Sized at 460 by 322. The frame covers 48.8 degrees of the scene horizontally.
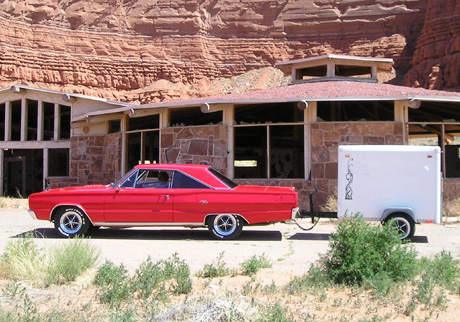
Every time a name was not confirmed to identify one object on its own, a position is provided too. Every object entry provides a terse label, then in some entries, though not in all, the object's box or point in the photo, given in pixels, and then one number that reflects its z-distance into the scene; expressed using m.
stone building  14.12
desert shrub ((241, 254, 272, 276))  6.76
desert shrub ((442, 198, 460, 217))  13.34
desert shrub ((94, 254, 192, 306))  5.57
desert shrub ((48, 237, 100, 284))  6.30
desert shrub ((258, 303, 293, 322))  4.70
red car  9.58
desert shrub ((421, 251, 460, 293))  6.11
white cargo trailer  9.52
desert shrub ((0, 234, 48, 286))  6.23
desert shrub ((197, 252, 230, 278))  6.66
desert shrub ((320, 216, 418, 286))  6.24
